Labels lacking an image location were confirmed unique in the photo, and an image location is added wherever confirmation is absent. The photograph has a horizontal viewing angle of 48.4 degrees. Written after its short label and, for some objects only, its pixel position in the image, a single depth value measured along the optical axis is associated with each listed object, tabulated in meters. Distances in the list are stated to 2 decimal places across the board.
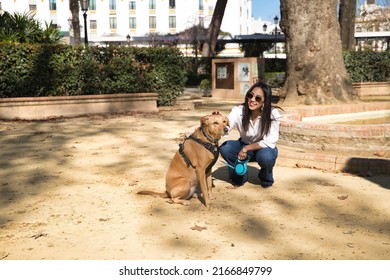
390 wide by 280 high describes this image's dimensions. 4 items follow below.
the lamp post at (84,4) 20.48
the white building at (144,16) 72.88
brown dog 4.53
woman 5.07
